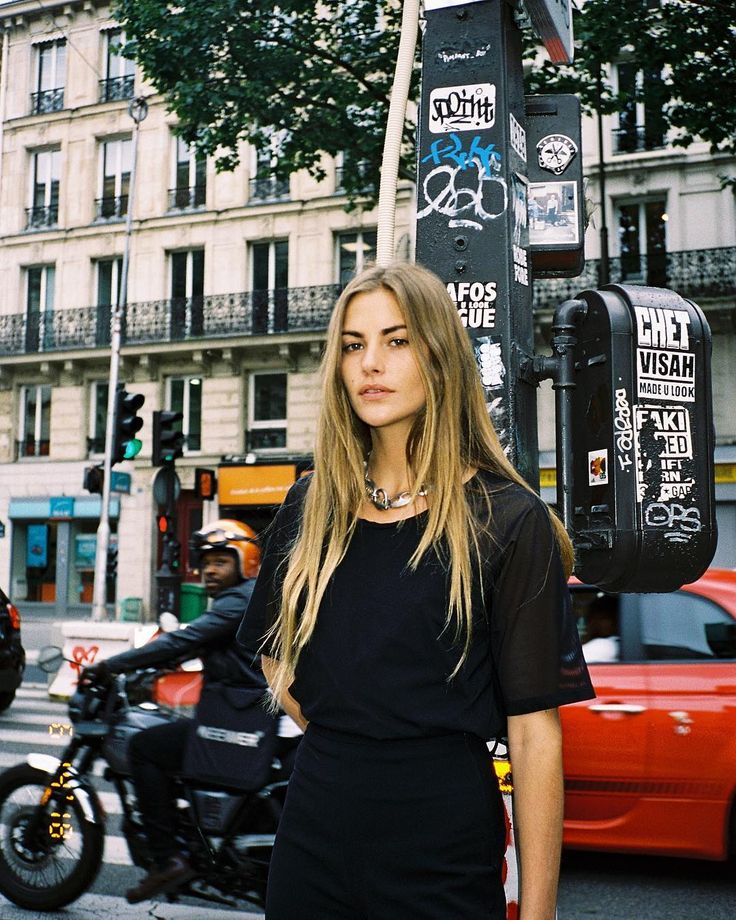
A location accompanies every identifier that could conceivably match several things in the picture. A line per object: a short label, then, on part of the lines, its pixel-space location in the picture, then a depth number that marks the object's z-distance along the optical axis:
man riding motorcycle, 4.29
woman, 1.68
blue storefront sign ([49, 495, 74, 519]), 27.45
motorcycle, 4.23
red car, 4.94
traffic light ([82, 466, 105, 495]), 15.16
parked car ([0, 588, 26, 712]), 10.51
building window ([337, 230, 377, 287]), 25.38
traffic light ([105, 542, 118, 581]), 26.97
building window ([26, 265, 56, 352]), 28.92
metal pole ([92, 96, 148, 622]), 22.36
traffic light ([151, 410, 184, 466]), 13.56
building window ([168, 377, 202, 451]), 26.89
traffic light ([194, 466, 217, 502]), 14.17
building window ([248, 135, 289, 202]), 26.56
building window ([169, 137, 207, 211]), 27.70
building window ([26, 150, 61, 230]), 29.81
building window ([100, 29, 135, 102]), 29.12
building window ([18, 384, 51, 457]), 28.61
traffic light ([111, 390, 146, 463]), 13.40
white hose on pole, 2.73
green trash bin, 18.41
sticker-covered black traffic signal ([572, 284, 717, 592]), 2.52
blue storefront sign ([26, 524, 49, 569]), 28.12
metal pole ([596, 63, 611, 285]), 21.79
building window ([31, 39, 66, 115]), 30.16
